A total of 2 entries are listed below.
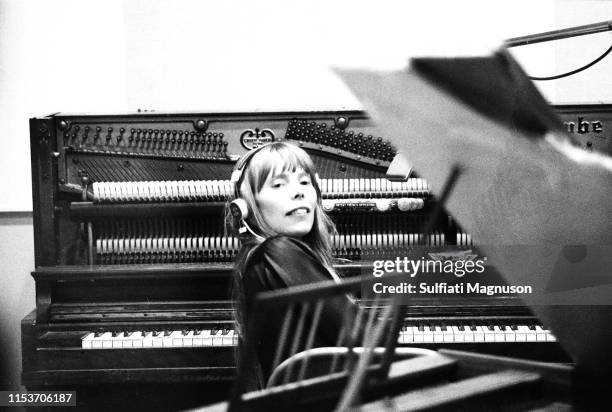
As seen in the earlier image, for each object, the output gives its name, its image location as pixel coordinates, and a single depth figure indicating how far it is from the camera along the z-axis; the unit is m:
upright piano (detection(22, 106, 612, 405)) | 4.32
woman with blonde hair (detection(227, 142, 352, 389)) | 3.81
